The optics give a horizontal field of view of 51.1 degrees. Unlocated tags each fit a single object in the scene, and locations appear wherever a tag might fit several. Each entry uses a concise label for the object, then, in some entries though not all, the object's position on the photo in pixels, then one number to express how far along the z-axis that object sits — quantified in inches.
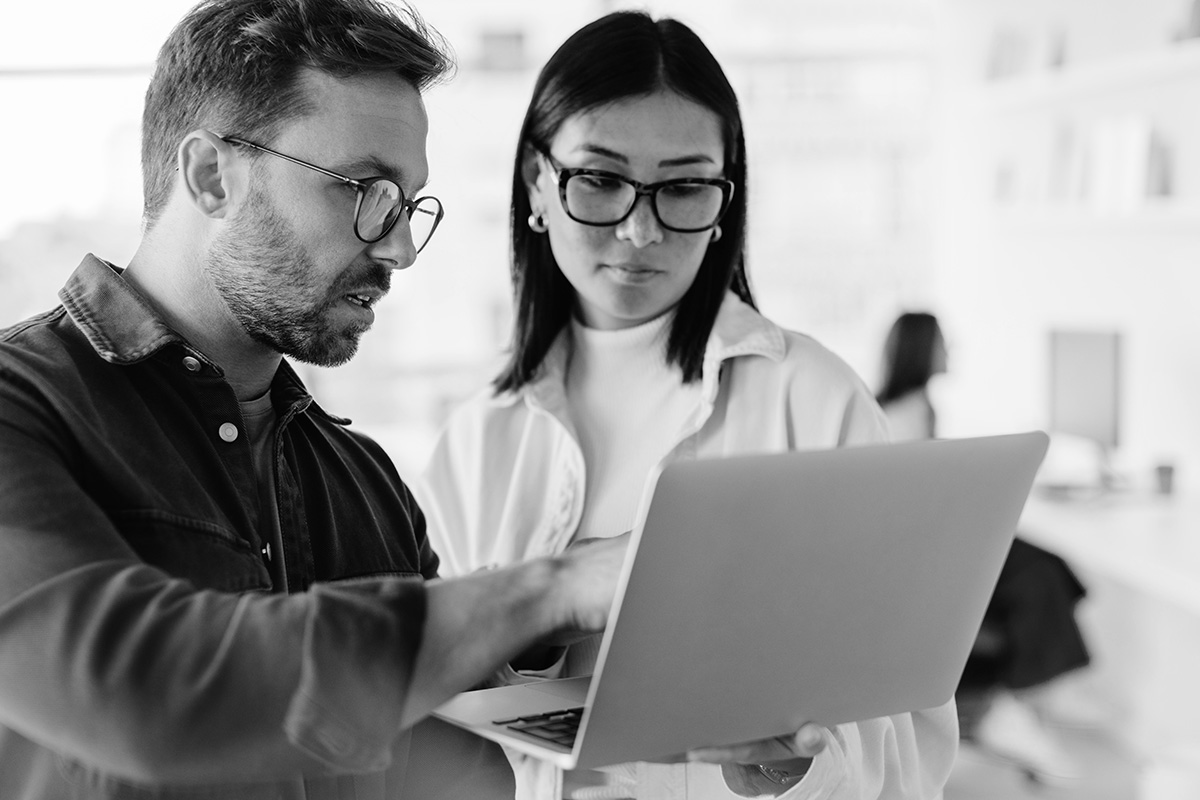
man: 34.7
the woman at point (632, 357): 63.9
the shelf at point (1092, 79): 152.6
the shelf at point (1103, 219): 155.6
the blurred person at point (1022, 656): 147.3
